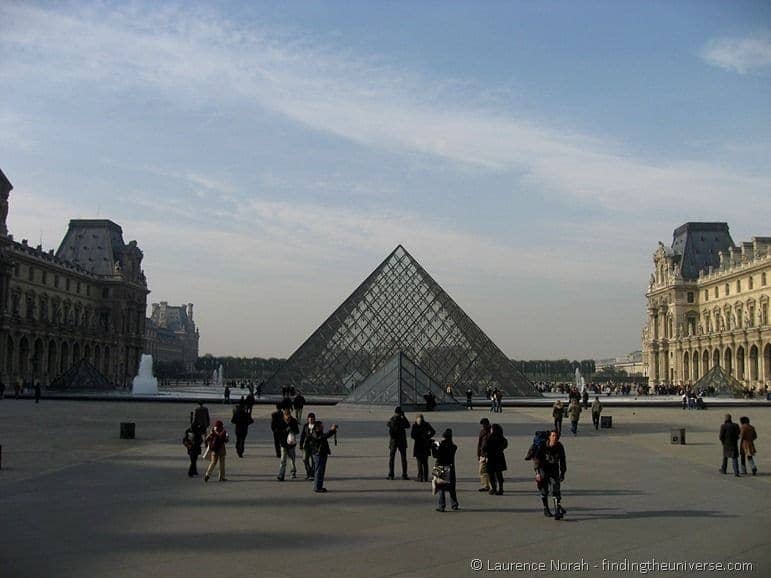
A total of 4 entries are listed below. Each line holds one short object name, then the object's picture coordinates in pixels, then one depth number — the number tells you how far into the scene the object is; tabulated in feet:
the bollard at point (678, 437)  49.33
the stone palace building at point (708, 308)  194.70
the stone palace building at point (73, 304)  184.55
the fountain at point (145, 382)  151.43
